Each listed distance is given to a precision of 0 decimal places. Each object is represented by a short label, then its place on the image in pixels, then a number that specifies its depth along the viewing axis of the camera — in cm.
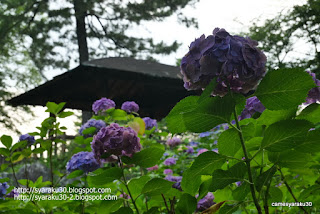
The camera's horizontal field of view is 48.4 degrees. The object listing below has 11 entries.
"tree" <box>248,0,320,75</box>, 1448
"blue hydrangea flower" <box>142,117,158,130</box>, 364
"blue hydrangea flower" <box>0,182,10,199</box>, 173
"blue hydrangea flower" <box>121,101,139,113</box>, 360
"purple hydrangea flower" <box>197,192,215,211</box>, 158
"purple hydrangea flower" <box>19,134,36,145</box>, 244
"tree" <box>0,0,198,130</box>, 1377
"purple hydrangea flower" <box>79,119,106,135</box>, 234
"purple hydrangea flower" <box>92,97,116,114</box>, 300
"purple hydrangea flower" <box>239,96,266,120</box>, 115
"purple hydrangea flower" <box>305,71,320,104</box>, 125
